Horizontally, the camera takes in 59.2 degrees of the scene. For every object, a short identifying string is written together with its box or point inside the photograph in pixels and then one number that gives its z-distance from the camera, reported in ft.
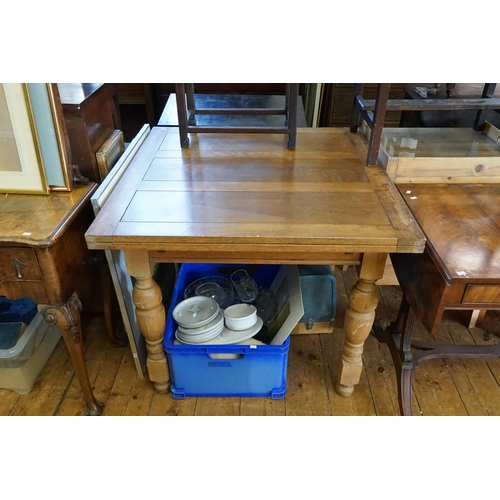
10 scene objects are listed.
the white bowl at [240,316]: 5.29
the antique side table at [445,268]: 3.96
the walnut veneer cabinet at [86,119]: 4.88
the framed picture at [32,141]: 4.30
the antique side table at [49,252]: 4.20
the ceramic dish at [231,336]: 5.24
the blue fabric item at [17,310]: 5.96
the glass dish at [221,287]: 5.93
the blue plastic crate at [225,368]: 5.14
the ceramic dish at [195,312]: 5.23
